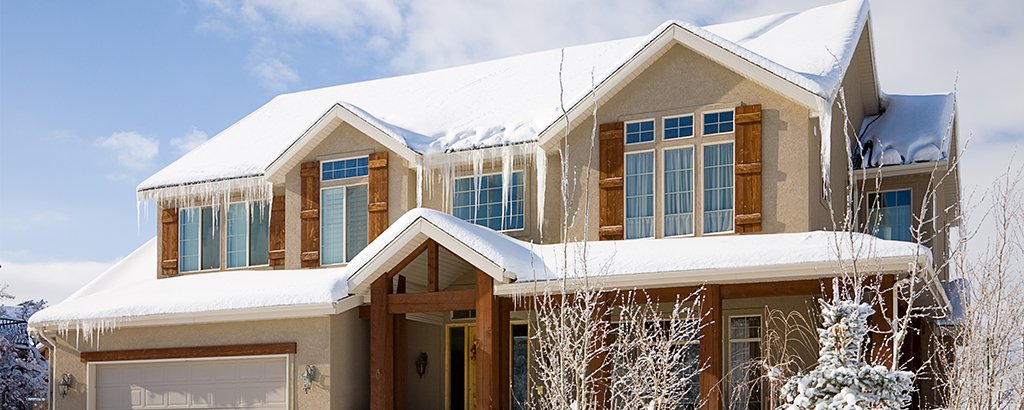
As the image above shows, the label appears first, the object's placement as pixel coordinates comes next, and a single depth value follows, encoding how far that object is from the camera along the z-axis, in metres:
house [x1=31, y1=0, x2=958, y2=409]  13.77
